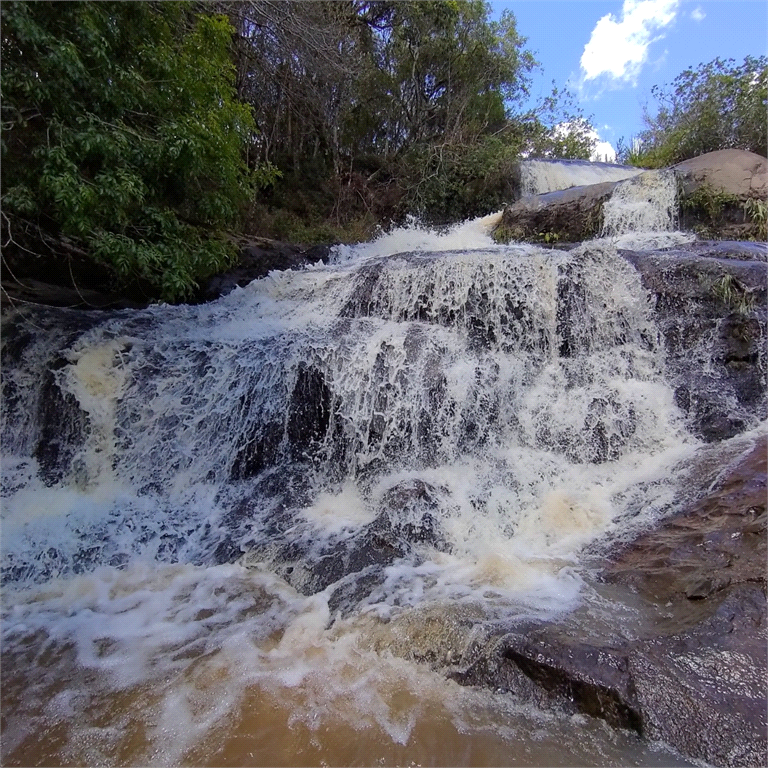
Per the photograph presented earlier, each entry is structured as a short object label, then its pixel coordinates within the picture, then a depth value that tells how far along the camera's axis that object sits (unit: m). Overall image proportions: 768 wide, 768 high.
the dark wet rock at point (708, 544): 2.72
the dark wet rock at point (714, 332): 4.33
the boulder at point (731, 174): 7.80
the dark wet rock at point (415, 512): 3.65
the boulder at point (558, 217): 8.62
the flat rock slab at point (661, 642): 2.02
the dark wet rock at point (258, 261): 7.58
